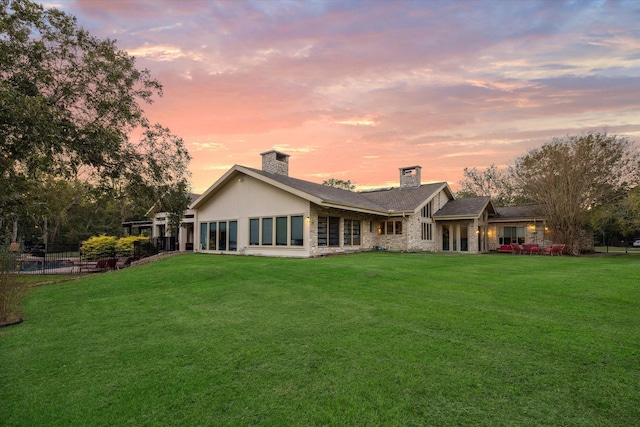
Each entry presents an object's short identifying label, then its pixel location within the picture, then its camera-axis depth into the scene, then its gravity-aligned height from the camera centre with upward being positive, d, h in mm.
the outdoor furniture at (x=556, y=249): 20375 -1448
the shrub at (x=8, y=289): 5781 -1063
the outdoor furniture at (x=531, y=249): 21328 -1500
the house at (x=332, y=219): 16938 +506
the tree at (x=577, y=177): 20844 +3114
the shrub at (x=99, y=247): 19922 -1100
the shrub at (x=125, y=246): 20766 -1058
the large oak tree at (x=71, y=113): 9353 +4028
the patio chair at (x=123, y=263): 15938 -1635
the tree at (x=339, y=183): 47219 +6321
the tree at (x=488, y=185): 43781 +5843
